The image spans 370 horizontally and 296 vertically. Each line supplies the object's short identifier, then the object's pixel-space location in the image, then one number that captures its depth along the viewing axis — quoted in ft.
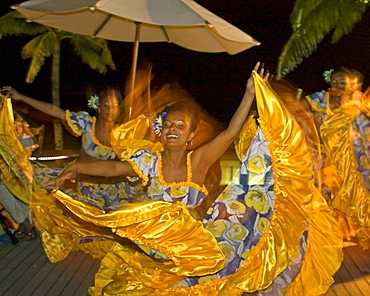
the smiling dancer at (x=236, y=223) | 11.43
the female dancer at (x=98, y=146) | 17.93
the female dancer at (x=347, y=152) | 19.42
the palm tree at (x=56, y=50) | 45.34
